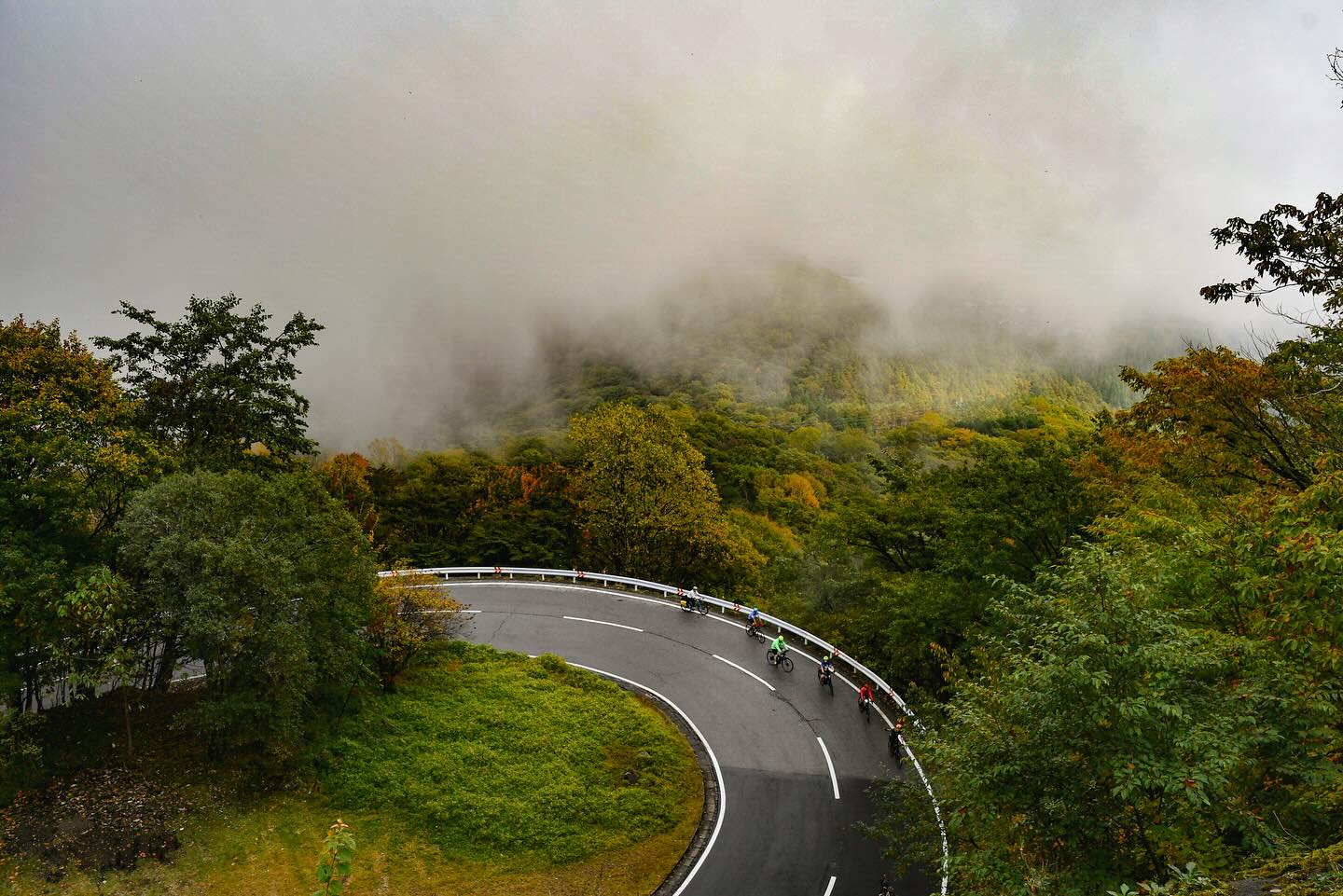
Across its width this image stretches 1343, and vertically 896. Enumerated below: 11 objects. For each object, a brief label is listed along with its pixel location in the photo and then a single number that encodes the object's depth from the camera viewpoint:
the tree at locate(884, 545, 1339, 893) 9.64
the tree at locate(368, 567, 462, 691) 28.31
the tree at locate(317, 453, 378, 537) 45.56
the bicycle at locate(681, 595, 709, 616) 36.47
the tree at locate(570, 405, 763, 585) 42.03
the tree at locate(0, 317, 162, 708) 18.95
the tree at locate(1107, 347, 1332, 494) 20.69
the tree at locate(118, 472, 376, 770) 19.70
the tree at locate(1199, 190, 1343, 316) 15.85
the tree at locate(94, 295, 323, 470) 29.69
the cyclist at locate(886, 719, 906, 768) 25.81
